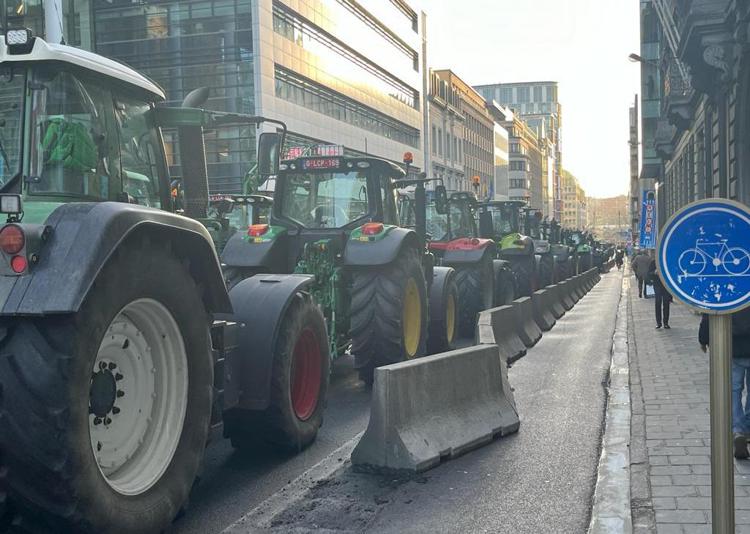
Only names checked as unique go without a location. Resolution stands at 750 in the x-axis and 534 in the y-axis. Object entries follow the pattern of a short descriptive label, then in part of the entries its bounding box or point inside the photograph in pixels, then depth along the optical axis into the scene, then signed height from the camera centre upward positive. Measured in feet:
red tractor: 49.96 -1.20
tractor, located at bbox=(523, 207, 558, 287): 82.07 -1.20
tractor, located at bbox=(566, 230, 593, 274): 124.77 -2.57
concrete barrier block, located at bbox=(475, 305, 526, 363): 34.76 -4.14
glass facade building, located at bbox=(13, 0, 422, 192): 124.06 +28.15
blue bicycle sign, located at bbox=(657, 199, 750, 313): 12.13 -0.34
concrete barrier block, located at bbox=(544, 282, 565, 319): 59.82 -4.90
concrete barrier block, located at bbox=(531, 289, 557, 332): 52.11 -4.75
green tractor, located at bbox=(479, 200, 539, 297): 68.23 -0.79
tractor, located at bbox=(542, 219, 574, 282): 97.89 -2.02
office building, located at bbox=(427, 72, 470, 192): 240.12 +30.71
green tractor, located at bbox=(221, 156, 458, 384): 30.81 -0.50
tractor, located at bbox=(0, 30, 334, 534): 12.05 -0.97
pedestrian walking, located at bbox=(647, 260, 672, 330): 57.06 -4.85
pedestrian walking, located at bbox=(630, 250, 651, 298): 81.04 -3.58
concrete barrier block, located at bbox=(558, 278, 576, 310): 67.97 -5.01
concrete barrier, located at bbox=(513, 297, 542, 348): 43.83 -4.71
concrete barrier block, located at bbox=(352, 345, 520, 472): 20.81 -4.63
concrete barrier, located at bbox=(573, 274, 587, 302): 82.43 -5.41
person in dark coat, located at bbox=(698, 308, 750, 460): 20.68 -3.50
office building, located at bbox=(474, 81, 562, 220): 605.73 +97.63
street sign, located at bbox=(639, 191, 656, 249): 96.32 +1.34
